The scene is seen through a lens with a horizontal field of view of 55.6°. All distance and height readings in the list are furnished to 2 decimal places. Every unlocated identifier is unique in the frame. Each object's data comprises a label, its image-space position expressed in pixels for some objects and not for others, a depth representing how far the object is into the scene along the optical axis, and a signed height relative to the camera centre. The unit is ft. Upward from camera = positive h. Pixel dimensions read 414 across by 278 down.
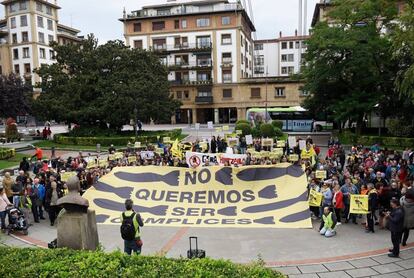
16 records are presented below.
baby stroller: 45.11 -12.35
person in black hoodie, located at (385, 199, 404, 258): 35.17 -11.22
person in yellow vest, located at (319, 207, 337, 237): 40.85 -12.40
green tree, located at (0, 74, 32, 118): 186.80 +8.55
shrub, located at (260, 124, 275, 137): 134.47 -7.98
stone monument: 25.05 -7.00
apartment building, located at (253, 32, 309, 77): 303.68 +40.22
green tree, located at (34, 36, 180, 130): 133.55 +8.88
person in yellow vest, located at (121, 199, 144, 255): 31.27 -9.39
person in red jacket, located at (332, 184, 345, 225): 44.40 -10.68
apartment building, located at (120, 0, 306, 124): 225.97 +33.43
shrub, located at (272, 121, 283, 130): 155.16 -6.60
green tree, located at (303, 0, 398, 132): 115.85 +14.64
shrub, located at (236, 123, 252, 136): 134.92 -6.82
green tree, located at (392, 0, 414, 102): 50.57 +8.69
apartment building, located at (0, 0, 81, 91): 271.28 +55.10
